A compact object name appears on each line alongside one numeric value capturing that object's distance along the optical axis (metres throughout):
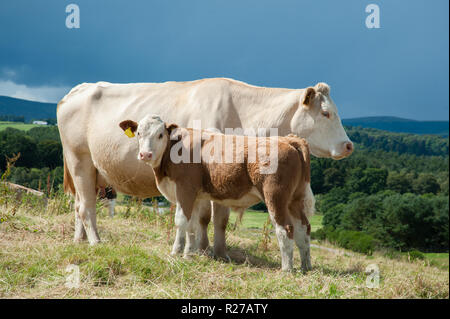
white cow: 6.25
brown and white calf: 5.00
